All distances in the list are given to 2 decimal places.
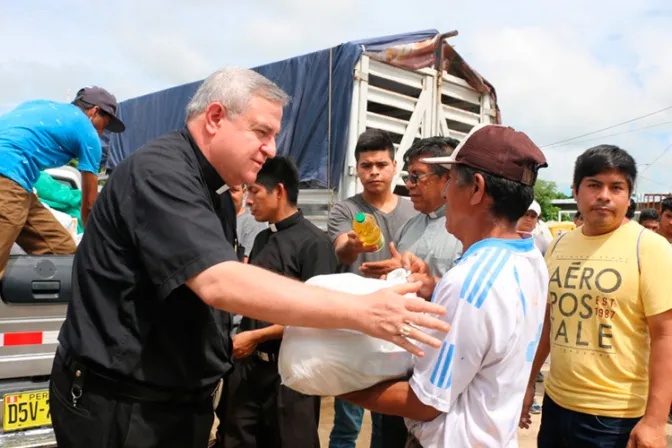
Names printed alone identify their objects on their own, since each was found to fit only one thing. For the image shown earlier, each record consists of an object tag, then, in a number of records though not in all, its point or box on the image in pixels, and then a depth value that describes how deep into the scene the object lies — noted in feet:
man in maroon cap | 4.46
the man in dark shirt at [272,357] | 9.50
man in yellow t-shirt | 6.98
